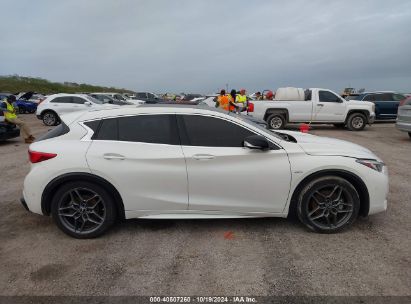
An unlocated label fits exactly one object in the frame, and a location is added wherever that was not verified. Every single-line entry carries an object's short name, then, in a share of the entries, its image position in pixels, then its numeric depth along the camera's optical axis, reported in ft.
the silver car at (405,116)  34.71
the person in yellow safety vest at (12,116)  33.88
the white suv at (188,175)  12.12
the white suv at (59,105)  54.70
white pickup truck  45.11
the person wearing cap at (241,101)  46.31
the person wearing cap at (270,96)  48.76
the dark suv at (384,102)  53.98
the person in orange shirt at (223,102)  42.09
